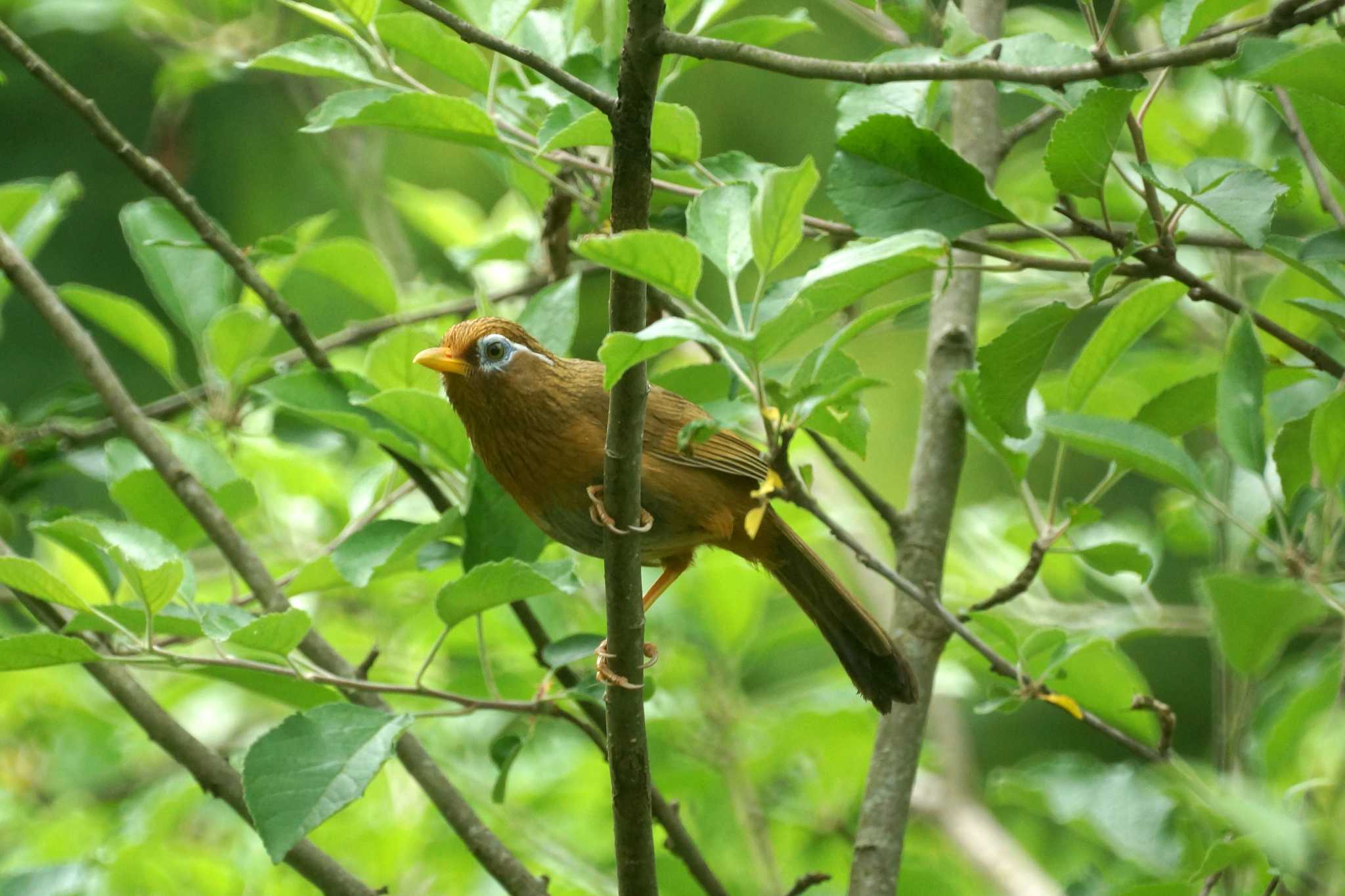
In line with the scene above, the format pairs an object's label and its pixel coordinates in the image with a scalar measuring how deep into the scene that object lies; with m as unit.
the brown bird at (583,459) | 6.39
